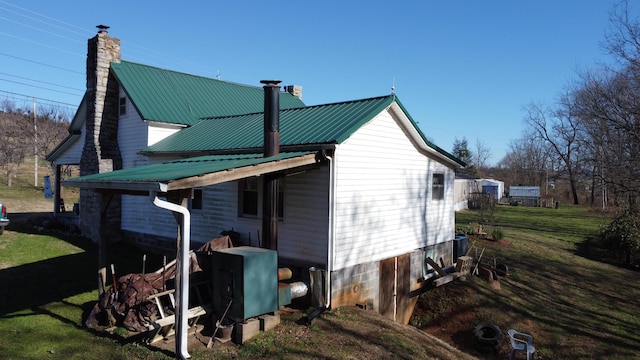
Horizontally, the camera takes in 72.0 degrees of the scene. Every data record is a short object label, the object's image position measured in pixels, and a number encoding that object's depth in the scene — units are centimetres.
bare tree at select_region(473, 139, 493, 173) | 8545
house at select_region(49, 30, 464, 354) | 973
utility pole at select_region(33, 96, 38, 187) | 3563
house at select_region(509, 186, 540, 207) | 5366
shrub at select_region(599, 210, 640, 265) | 2019
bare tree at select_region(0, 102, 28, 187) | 3703
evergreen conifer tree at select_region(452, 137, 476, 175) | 6988
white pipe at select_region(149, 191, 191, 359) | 729
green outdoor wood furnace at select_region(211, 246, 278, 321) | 814
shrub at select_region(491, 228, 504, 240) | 2147
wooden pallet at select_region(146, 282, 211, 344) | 795
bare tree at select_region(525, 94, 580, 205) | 5536
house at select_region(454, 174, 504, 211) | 3934
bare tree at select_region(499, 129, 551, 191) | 7856
